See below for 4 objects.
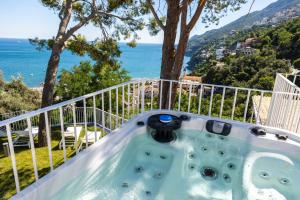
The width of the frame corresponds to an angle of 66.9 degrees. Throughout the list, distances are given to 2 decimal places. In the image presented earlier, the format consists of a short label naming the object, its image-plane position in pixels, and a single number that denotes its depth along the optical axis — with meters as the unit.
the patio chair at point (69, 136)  8.45
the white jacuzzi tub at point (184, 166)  2.29
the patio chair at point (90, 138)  7.55
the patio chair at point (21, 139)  9.19
